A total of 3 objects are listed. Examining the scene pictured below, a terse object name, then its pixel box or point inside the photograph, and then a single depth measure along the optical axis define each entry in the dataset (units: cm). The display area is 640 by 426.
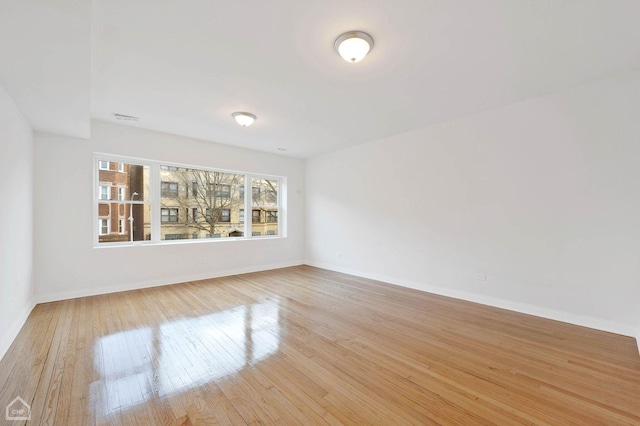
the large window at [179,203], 435
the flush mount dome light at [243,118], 373
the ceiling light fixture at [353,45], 213
